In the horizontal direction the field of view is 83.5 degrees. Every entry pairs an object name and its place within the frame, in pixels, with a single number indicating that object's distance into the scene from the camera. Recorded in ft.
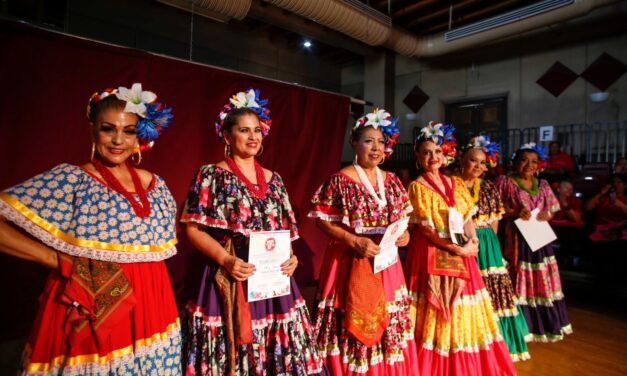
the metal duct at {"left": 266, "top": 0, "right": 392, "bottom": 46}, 14.40
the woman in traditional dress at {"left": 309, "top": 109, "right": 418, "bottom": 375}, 6.33
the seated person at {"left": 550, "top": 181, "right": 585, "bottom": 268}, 14.62
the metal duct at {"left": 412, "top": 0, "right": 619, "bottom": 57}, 16.15
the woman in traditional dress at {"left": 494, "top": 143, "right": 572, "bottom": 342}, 9.98
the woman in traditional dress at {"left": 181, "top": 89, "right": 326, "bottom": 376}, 5.05
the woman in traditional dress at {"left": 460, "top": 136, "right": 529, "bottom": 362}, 8.82
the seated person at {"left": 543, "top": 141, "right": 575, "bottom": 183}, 19.97
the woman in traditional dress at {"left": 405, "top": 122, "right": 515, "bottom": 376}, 7.33
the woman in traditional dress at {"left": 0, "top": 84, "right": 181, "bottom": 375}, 3.89
